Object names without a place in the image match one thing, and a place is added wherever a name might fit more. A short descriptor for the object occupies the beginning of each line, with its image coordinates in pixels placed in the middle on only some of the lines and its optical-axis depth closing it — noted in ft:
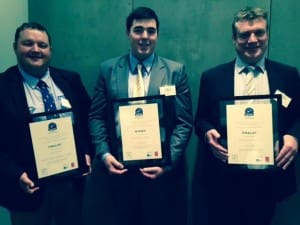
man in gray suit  5.71
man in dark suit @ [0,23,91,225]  5.05
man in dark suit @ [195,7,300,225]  5.30
